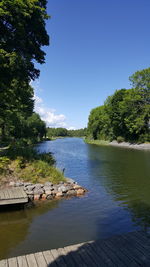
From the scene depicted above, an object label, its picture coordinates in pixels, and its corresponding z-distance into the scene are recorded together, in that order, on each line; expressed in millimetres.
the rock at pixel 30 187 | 10737
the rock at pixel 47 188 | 11022
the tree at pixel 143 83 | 46119
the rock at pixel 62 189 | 11278
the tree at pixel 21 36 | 12297
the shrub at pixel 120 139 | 54381
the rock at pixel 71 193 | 11367
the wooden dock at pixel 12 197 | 8938
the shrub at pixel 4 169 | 11702
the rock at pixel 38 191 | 10647
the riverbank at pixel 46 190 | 10617
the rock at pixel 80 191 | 11712
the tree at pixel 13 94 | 14420
